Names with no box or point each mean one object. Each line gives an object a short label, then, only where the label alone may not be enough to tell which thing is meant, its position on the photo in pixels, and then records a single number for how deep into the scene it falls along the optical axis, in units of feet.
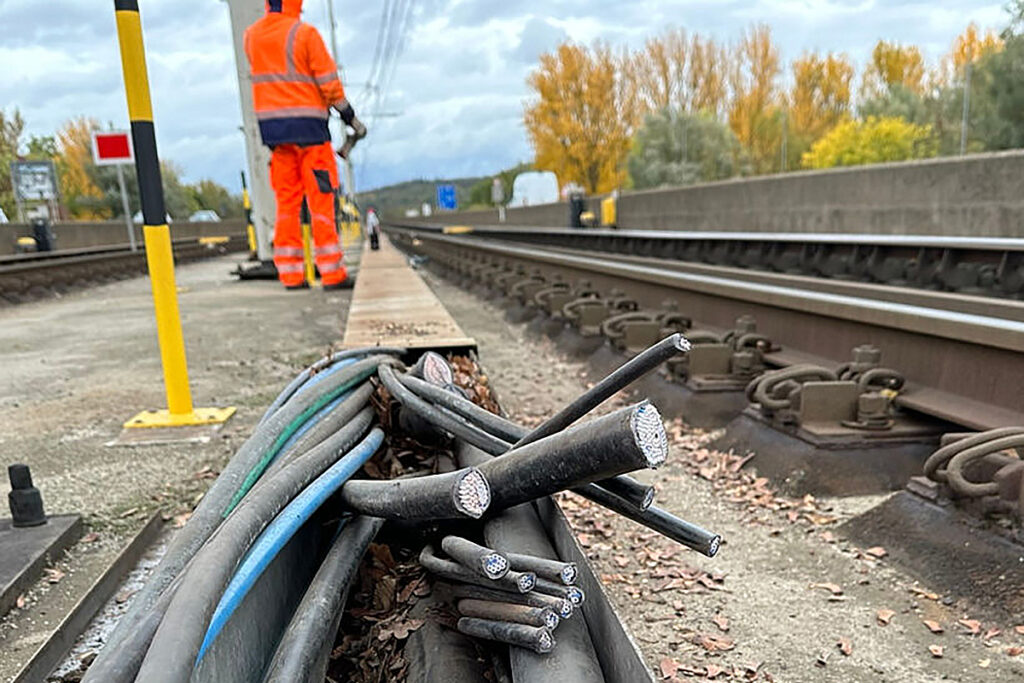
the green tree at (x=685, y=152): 139.54
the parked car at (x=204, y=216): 156.46
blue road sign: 217.36
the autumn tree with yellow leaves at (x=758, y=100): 161.38
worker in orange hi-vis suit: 19.90
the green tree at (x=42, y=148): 150.17
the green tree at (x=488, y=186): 314.43
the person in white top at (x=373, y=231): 51.98
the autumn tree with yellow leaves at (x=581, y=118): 156.35
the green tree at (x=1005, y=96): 76.28
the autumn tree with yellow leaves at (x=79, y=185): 180.96
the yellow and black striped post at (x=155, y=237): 10.26
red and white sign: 35.99
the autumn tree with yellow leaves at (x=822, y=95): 162.61
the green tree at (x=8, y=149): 107.86
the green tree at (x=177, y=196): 207.39
